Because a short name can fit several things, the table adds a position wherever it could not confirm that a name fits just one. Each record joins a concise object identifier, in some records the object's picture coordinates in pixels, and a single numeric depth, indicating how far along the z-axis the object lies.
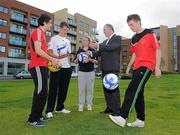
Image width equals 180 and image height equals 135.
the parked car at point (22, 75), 25.20
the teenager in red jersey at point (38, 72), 2.78
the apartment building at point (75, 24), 43.94
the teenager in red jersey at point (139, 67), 2.64
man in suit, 3.28
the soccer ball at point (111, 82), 3.12
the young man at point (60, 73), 3.38
